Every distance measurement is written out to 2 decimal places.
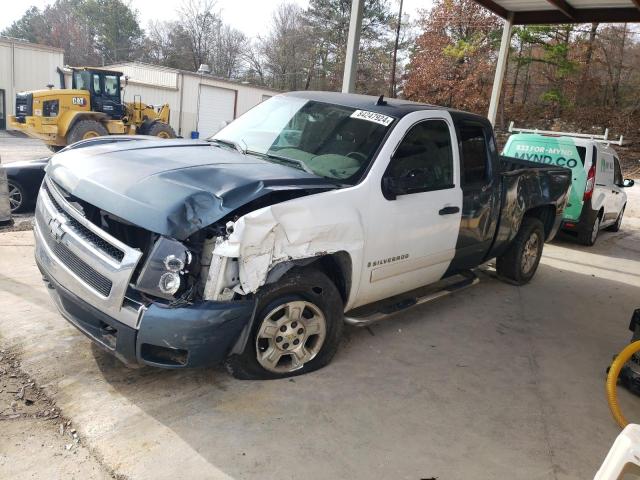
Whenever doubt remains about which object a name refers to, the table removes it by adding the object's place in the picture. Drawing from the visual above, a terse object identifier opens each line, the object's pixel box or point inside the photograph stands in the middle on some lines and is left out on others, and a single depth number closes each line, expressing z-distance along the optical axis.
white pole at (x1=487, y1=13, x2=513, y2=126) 11.71
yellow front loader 16.11
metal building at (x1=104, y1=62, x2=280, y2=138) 27.47
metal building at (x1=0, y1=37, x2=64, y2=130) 26.64
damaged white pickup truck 2.95
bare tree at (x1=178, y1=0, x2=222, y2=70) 52.12
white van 9.27
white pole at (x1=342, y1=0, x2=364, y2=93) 8.22
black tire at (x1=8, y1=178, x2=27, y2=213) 7.44
